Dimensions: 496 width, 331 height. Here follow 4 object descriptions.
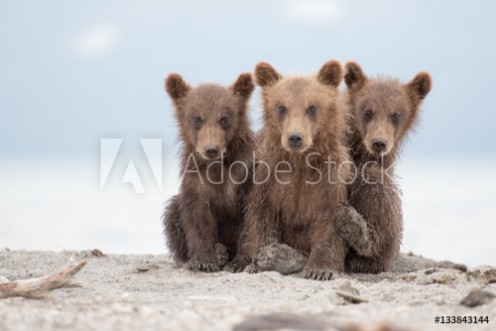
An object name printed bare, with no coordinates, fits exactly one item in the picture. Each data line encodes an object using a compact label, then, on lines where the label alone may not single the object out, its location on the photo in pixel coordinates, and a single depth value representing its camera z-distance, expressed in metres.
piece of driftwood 13.12
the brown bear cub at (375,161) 15.46
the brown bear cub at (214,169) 16.09
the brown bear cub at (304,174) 15.05
